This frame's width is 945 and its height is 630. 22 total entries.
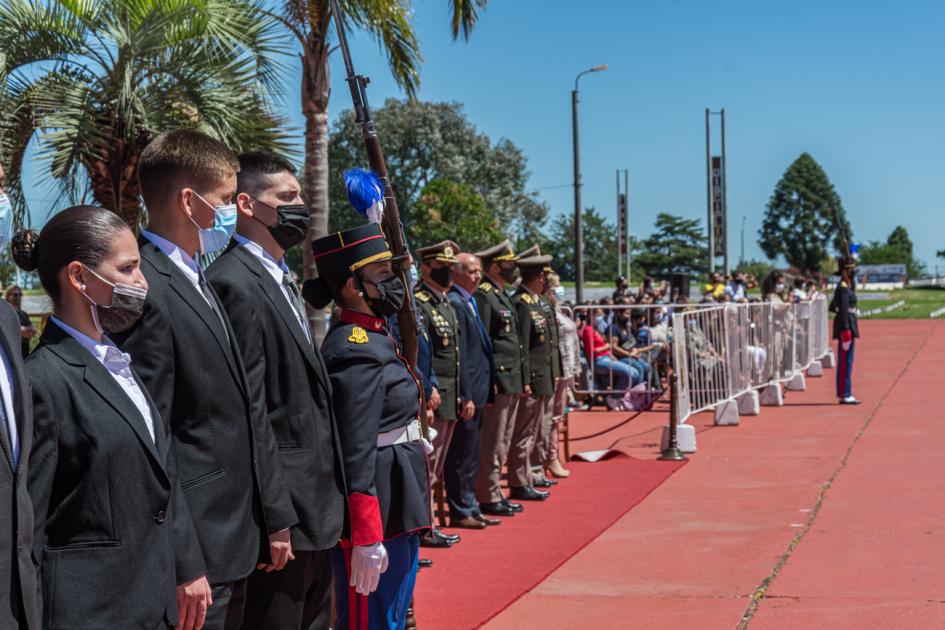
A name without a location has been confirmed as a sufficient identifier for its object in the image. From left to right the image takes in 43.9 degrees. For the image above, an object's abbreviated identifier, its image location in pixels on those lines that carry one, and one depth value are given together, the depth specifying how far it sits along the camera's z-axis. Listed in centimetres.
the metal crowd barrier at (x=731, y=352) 1319
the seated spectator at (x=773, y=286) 1970
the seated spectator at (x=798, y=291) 2151
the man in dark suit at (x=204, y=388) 320
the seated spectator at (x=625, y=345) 1641
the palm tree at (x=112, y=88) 1055
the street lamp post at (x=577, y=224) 2655
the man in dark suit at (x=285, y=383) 368
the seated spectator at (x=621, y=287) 2162
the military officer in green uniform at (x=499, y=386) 877
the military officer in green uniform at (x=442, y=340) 776
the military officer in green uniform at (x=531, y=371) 938
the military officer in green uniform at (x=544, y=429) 984
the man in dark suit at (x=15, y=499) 246
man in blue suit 826
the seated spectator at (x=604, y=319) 1692
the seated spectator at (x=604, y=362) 1622
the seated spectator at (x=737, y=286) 2284
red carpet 628
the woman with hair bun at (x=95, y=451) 271
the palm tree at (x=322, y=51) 1169
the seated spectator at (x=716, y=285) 2239
